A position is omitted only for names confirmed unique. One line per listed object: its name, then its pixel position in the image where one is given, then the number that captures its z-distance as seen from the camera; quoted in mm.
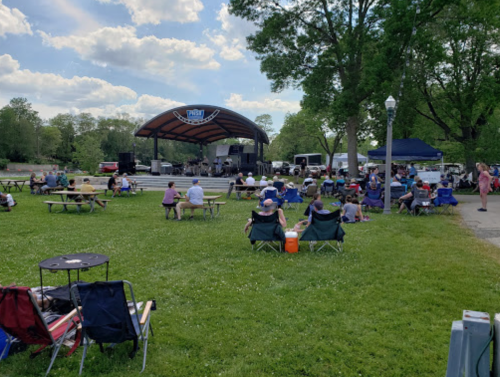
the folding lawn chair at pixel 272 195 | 11063
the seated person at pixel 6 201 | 11703
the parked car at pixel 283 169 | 31828
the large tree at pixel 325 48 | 19469
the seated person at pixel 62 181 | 16438
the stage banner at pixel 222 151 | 31031
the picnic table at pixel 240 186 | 15284
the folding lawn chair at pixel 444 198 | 11445
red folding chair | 2969
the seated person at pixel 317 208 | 7316
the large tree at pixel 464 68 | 18438
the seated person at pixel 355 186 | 13109
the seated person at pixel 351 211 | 9539
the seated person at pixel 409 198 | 11266
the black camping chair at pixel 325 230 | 6676
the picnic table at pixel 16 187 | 17973
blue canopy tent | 16766
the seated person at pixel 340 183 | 15474
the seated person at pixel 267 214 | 7171
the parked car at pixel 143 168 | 41112
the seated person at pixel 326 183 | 15839
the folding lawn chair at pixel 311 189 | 13669
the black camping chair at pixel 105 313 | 3057
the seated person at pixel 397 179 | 12848
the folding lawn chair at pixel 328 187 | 15859
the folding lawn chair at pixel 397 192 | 12648
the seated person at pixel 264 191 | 11119
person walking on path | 11125
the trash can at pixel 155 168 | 27172
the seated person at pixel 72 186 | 13174
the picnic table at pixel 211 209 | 10805
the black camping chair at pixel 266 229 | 6680
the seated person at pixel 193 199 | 10273
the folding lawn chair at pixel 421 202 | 11078
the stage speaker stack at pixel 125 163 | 27750
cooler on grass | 6680
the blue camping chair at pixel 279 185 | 14076
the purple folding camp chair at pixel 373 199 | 11969
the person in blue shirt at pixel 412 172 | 17125
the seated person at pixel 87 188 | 12156
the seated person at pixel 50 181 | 16031
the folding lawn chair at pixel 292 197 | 12734
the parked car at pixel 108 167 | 37094
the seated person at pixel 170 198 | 10484
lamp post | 11406
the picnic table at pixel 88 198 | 11773
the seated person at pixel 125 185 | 16453
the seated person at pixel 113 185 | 16573
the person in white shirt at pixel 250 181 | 15584
